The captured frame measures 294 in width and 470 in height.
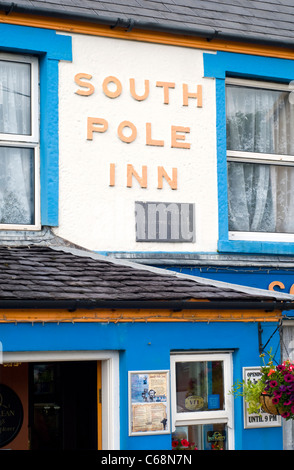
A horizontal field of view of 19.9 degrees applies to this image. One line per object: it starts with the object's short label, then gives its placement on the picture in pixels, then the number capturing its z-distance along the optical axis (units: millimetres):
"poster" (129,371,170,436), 7312
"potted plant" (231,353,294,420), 7379
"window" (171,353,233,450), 7832
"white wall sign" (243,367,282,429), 7924
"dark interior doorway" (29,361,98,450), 10500
